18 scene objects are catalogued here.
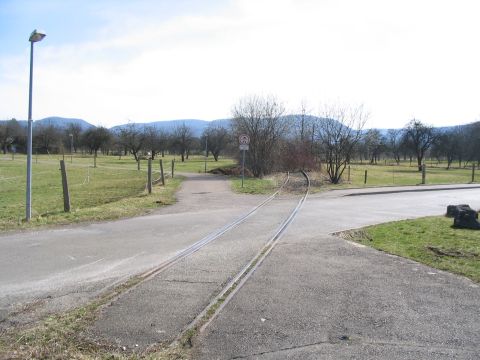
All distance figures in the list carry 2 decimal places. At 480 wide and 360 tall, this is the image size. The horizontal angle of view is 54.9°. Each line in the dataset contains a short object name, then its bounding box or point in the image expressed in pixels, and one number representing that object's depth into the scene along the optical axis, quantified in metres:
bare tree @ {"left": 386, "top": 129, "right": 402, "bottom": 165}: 112.46
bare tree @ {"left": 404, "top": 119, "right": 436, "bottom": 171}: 91.06
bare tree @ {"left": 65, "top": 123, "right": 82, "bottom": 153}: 118.75
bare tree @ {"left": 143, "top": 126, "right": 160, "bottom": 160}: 93.24
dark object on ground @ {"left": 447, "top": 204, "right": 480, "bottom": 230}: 11.66
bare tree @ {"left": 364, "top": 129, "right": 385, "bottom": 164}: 108.36
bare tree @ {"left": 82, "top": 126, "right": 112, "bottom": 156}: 104.94
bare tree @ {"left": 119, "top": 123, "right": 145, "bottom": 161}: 89.00
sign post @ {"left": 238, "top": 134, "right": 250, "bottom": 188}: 23.58
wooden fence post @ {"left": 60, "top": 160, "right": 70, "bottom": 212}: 13.80
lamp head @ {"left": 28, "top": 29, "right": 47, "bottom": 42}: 11.63
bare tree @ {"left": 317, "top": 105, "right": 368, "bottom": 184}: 29.08
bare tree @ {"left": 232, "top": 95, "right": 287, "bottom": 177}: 34.50
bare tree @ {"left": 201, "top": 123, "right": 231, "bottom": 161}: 88.44
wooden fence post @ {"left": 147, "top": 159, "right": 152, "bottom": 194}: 19.41
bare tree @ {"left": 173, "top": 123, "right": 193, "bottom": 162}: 98.14
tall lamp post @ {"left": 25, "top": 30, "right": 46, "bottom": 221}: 11.77
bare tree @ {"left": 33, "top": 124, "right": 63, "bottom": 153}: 109.50
